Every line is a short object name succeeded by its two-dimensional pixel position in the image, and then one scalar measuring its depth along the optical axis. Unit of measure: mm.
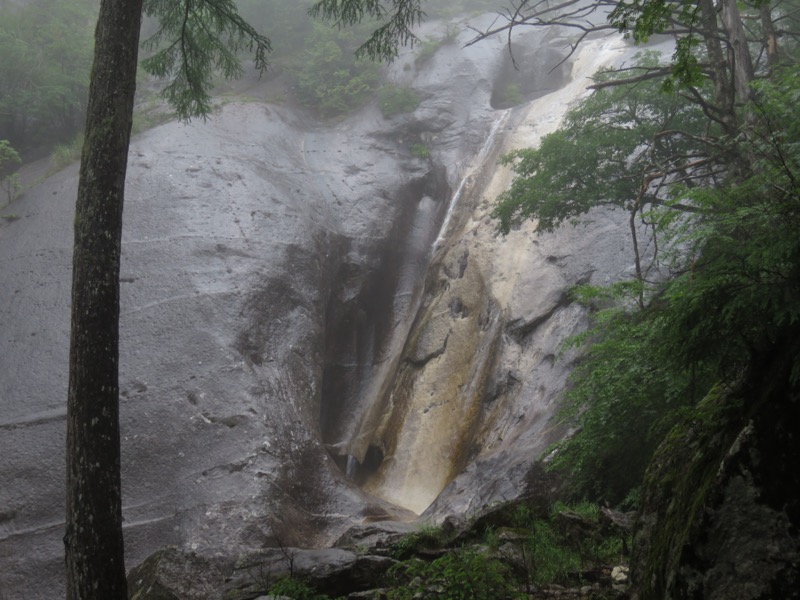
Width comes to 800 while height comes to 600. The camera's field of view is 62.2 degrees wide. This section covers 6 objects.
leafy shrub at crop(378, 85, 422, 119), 23188
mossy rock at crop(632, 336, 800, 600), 2984
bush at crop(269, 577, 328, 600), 5615
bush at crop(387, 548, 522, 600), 4582
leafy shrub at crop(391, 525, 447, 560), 7344
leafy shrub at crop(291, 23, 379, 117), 23578
